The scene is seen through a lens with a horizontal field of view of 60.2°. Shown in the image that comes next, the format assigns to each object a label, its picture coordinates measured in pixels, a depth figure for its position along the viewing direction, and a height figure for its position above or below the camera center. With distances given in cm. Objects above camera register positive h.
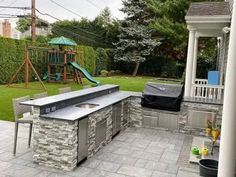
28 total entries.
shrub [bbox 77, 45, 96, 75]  1587 +91
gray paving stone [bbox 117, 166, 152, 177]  357 -178
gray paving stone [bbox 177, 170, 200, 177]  362 -180
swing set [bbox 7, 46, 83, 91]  1251 +53
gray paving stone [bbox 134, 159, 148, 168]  388 -176
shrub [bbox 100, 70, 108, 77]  1754 -21
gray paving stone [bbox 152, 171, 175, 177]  358 -179
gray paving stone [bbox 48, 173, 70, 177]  337 -176
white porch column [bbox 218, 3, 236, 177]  219 -49
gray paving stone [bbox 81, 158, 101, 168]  376 -175
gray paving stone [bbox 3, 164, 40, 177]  335 -174
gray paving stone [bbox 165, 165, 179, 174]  373 -179
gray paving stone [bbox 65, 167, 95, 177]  344 -176
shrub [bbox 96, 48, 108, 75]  1776 +95
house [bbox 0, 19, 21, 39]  2673 +522
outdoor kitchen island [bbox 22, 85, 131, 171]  351 -111
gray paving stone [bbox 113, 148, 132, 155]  433 -173
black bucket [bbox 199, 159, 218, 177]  327 -154
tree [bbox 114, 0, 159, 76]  1766 +317
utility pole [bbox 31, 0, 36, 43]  1372 +370
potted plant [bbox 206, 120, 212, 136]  481 -129
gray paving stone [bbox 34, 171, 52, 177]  336 -175
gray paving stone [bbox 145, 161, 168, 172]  380 -177
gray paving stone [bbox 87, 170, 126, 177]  346 -177
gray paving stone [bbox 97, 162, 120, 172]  367 -176
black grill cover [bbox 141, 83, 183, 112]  561 -66
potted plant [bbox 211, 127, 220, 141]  449 -131
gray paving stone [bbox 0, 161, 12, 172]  349 -172
